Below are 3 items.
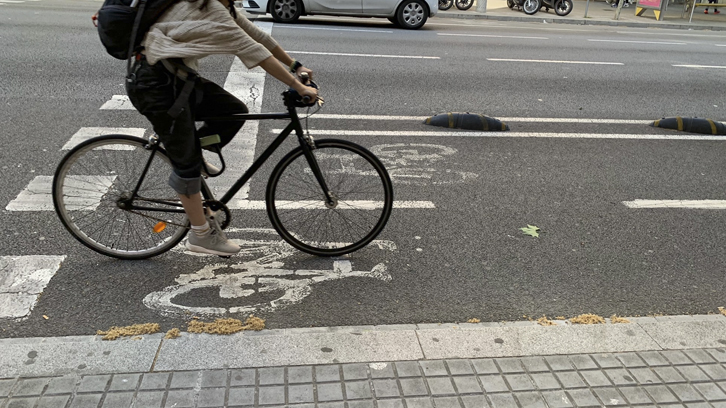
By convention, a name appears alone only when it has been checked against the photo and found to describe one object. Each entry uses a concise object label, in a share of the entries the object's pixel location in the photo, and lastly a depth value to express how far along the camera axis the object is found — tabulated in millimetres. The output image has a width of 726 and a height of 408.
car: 14023
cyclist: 3104
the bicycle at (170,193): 3748
